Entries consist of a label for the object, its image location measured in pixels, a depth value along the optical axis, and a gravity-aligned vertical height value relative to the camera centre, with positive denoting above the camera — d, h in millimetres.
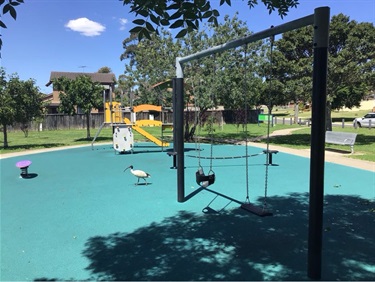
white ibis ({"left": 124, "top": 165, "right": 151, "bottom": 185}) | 7969 -1394
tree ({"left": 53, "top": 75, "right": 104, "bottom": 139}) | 21031 +1399
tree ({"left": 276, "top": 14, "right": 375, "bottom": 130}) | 16031 +3055
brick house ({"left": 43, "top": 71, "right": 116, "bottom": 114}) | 56062 +7110
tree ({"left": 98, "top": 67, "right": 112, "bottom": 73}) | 83875 +12071
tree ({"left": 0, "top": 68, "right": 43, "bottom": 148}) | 15586 +770
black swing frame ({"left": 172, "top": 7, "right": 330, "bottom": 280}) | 3238 -160
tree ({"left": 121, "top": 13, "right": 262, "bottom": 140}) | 17484 +2808
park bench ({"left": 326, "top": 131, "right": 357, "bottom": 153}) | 13039 -853
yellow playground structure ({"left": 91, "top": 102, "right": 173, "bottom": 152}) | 14695 -358
